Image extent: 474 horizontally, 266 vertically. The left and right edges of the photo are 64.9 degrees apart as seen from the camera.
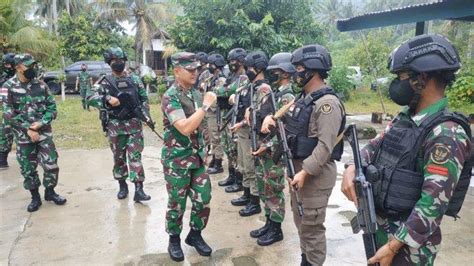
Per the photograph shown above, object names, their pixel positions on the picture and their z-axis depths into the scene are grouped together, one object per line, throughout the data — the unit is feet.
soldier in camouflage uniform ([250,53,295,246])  11.89
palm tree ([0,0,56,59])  31.19
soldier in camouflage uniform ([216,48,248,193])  16.65
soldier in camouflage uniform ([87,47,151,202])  14.88
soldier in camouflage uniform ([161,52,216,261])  10.23
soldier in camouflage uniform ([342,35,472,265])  5.37
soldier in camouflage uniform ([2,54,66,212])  14.29
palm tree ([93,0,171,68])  74.54
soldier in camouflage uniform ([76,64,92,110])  45.42
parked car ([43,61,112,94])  58.34
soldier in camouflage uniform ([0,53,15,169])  20.40
